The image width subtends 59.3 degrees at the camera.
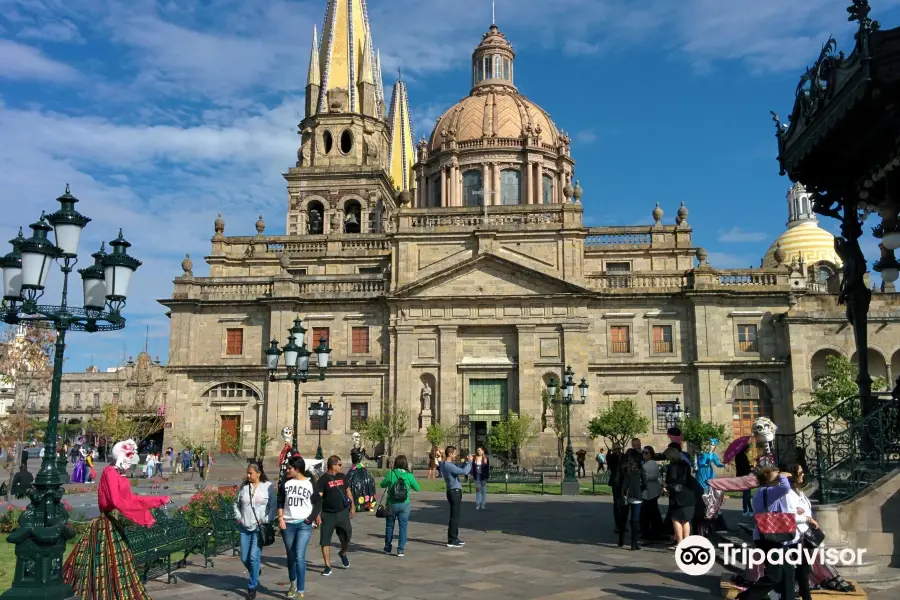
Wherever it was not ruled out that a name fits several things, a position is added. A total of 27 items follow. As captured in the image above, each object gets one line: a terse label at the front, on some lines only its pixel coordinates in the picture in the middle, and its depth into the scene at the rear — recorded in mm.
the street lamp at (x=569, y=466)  26109
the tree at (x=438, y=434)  38000
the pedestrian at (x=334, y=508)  11852
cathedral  39656
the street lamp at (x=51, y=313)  8047
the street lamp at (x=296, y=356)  19345
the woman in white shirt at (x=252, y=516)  10125
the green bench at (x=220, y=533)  12961
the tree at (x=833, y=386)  33031
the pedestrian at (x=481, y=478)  21325
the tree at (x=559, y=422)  37031
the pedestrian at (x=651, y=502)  13969
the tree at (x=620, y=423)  34875
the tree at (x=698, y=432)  34875
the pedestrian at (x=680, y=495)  12297
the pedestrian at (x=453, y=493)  14391
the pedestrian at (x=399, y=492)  13219
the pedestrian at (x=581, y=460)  35750
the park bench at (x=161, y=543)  10590
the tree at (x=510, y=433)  34781
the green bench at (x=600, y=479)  30709
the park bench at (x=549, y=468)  35869
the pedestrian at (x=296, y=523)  10219
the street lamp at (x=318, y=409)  26250
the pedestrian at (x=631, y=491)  13672
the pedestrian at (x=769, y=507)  8195
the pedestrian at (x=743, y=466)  15298
